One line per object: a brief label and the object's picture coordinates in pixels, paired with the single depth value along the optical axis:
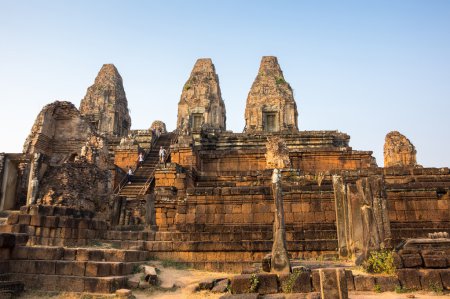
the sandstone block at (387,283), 6.18
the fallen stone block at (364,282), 6.21
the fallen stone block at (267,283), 6.19
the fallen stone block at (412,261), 6.35
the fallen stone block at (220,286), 6.81
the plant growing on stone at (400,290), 6.02
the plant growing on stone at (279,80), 31.48
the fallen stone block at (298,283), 6.06
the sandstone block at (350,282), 6.21
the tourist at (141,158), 20.45
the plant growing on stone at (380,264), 6.55
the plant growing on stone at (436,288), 5.93
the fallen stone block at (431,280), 6.02
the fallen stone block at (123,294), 6.59
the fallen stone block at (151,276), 7.61
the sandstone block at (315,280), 5.95
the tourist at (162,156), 20.01
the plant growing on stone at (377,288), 6.15
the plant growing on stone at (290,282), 6.12
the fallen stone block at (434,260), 6.26
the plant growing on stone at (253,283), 6.14
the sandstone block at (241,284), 6.15
